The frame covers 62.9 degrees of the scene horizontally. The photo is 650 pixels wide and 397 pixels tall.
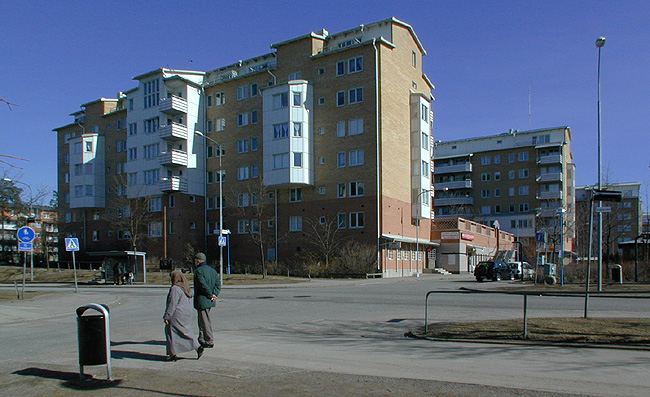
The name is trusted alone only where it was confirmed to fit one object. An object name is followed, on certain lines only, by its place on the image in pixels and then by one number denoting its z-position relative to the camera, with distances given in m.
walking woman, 8.92
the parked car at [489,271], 40.41
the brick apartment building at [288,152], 49.03
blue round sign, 22.22
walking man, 9.63
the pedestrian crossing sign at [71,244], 28.14
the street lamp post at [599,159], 20.77
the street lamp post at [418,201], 52.48
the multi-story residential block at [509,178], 88.56
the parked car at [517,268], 42.91
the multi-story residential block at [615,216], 61.47
